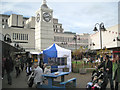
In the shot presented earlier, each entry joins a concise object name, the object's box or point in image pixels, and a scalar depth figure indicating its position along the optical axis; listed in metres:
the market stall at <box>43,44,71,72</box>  14.12
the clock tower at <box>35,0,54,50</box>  61.12
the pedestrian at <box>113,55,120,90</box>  5.88
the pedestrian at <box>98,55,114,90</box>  6.52
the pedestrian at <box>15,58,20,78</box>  11.65
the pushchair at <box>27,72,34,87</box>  7.53
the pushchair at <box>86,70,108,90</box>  5.62
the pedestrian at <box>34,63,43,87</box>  7.18
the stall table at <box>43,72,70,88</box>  6.85
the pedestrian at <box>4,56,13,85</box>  8.29
